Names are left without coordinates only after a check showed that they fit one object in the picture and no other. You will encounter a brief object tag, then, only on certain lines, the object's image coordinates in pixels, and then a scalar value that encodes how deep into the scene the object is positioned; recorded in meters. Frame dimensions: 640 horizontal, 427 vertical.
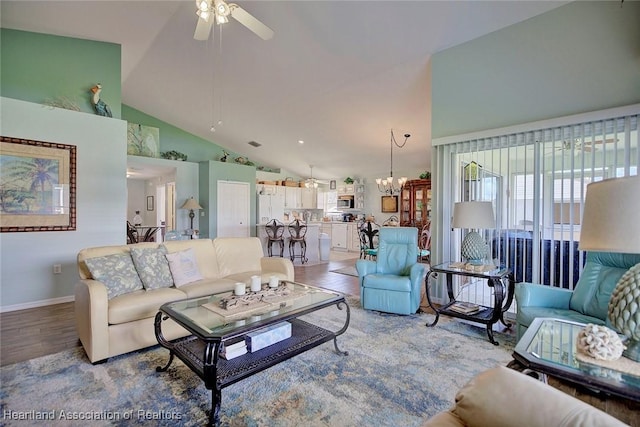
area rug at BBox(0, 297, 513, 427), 1.78
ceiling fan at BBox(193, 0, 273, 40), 2.41
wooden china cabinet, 7.77
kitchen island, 7.24
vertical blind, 2.99
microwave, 9.69
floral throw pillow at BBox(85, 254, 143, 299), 2.62
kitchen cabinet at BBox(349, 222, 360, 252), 9.20
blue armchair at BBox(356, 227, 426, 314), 3.48
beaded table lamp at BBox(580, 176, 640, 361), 1.05
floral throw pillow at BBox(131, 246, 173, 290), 2.87
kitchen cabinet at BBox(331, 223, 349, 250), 9.44
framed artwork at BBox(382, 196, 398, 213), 8.73
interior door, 8.06
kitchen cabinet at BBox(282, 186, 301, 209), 9.81
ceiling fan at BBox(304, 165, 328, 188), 9.24
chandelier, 7.31
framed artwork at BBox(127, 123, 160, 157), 7.06
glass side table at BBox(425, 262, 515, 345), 2.92
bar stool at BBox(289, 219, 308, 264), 6.95
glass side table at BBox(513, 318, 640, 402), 1.12
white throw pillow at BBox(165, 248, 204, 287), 3.04
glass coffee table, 1.76
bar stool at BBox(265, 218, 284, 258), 6.93
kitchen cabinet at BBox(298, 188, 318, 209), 10.27
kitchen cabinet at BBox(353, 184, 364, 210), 9.48
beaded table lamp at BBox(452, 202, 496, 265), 3.06
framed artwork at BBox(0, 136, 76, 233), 3.69
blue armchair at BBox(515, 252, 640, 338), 2.23
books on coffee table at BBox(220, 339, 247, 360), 2.08
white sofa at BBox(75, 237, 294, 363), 2.35
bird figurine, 4.52
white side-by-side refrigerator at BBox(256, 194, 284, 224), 9.06
